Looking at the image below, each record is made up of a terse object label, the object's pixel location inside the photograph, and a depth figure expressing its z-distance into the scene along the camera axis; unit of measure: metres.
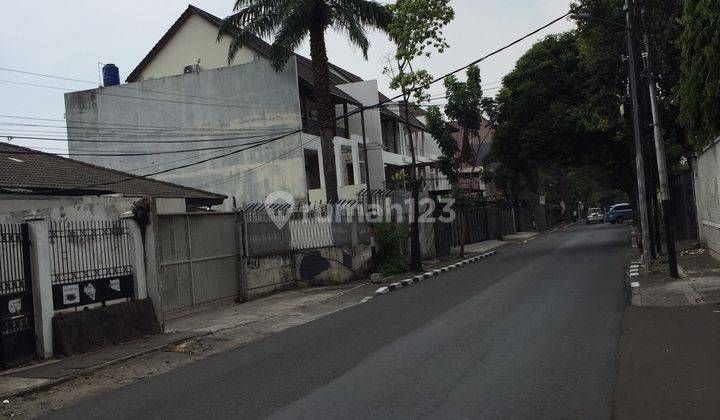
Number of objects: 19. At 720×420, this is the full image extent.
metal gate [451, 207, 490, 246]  37.03
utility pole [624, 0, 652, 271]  16.70
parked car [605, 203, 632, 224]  57.78
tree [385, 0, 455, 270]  21.86
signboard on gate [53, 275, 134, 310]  10.77
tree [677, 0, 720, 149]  9.48
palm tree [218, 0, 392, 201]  23.47
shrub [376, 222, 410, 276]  22.11
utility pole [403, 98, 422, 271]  22.12
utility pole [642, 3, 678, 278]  14.80
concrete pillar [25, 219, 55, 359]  10.19
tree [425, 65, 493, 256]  31.08
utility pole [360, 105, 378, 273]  20.55
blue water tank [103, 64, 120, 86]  33.06
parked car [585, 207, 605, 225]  63.62
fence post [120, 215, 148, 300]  12.33
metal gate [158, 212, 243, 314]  15.14
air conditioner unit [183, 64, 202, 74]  32.62
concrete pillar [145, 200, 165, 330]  12.49
